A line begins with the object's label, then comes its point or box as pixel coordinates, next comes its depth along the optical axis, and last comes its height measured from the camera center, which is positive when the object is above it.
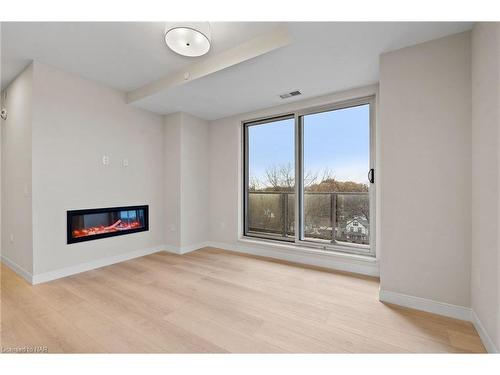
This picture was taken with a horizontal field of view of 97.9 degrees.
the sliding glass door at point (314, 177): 2.94 +0.11
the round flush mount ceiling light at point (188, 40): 1.78 +1.24
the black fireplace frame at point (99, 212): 2.71 -0.52
